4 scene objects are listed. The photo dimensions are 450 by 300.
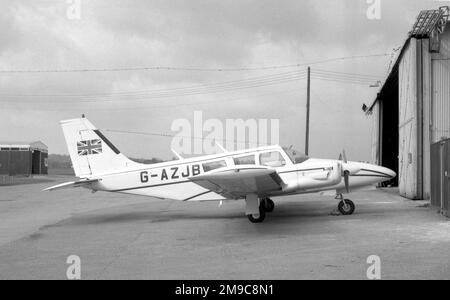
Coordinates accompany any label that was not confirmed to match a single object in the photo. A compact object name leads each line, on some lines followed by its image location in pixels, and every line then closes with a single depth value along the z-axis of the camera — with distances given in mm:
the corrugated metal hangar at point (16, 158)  64688
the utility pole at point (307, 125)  38656
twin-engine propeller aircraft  13016
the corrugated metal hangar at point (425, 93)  18797
